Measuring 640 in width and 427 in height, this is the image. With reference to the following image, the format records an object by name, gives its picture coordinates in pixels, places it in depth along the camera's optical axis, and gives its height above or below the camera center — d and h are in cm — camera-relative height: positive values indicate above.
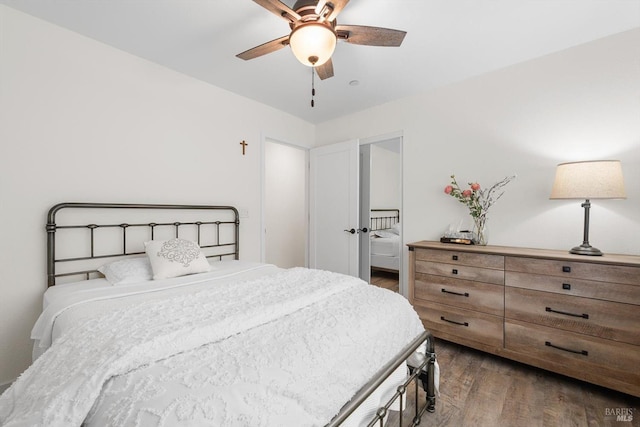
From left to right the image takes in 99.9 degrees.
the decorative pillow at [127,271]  195 -46
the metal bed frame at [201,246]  118 -34
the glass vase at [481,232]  266 -20
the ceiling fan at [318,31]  149 +109
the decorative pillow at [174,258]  206 -38
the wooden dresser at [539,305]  177 -73
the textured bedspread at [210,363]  79 -54
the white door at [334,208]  359 +5
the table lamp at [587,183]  188 +21
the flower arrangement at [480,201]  264 +11
